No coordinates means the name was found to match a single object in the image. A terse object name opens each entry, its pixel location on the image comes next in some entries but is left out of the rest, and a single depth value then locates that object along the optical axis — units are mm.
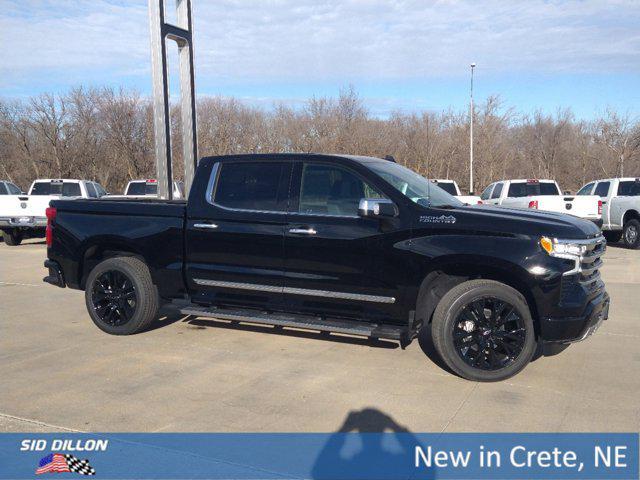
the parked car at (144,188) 20406
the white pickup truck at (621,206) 15562
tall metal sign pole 10547
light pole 36803
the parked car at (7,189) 19297
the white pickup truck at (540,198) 14500
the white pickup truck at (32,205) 16812
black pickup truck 5113
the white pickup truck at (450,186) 17319
